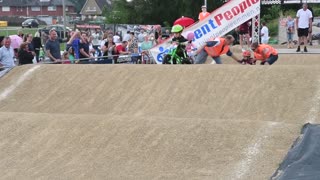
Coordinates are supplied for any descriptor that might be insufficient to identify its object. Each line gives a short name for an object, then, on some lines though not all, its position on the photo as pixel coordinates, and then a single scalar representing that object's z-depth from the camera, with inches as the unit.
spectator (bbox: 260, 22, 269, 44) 919.5
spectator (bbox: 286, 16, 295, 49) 860.7
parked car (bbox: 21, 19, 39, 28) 2336.4
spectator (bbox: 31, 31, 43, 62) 808.9
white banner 625.6
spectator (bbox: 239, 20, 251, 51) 738.8
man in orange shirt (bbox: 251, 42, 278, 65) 518.7
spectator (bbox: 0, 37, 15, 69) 537.6
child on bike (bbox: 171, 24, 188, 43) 521.7
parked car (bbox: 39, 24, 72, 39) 1460.9
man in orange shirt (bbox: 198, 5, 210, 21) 656.7
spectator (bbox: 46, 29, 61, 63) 605.6
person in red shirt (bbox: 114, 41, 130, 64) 759.4
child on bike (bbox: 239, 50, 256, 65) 553.5
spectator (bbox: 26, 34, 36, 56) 695.0
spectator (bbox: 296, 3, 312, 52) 668.7
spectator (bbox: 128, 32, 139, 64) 831.7
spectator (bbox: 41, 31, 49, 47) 880.6
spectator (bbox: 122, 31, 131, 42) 935.0
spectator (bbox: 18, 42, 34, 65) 598.5
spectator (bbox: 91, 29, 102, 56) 964.6
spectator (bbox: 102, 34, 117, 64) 738.2
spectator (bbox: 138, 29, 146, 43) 1043.9
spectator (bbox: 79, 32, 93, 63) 671.8
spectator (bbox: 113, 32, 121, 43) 1020.2
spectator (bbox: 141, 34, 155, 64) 717.3
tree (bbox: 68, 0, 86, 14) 5123.0
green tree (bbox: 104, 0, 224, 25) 1915.6
